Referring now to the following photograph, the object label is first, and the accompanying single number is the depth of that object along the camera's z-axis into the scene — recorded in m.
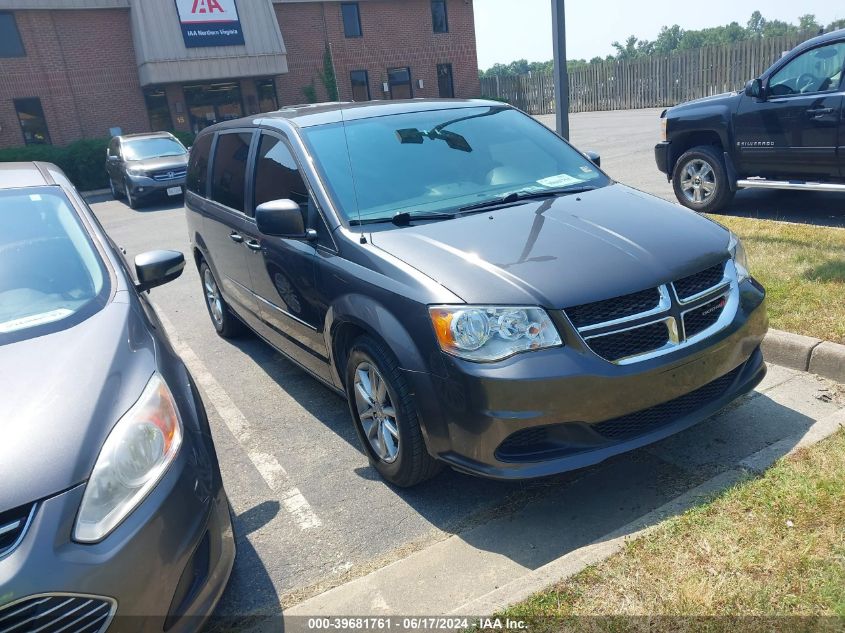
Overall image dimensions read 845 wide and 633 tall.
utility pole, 6.91
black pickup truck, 7.02
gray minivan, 2.81
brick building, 25.41
